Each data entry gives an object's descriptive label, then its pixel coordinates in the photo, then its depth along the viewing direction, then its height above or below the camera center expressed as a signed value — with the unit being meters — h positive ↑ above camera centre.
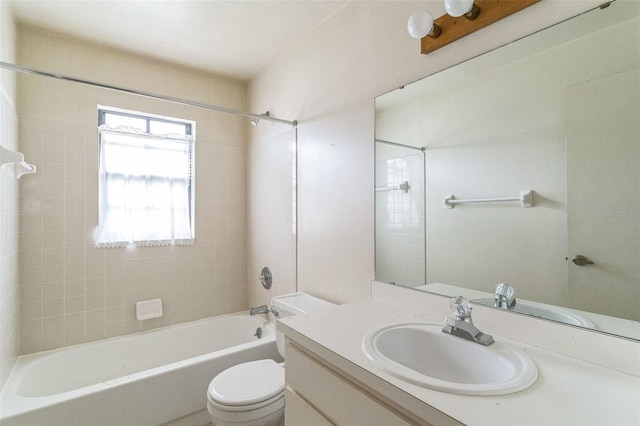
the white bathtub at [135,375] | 1.46 -0.97
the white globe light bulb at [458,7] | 1.07 +0.74
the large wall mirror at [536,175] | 0.86 +0.14
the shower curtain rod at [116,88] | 1.42 +0.70
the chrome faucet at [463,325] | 0.98 -0.39
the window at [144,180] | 2.21 +0.27
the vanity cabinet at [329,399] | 0.77 -0.54
